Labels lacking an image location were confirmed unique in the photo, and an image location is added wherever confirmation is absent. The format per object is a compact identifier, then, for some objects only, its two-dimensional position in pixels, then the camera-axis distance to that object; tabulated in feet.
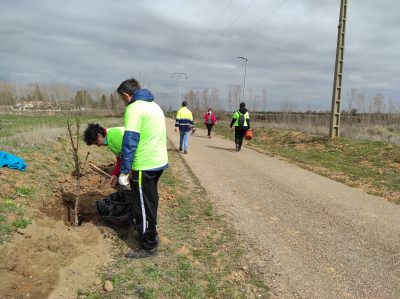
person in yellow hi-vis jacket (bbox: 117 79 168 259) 13.05
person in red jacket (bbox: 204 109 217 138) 71.20
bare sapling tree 16.80
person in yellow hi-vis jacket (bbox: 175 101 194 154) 43.45
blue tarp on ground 20.36
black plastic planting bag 16.75
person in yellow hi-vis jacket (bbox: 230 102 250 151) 47.21
